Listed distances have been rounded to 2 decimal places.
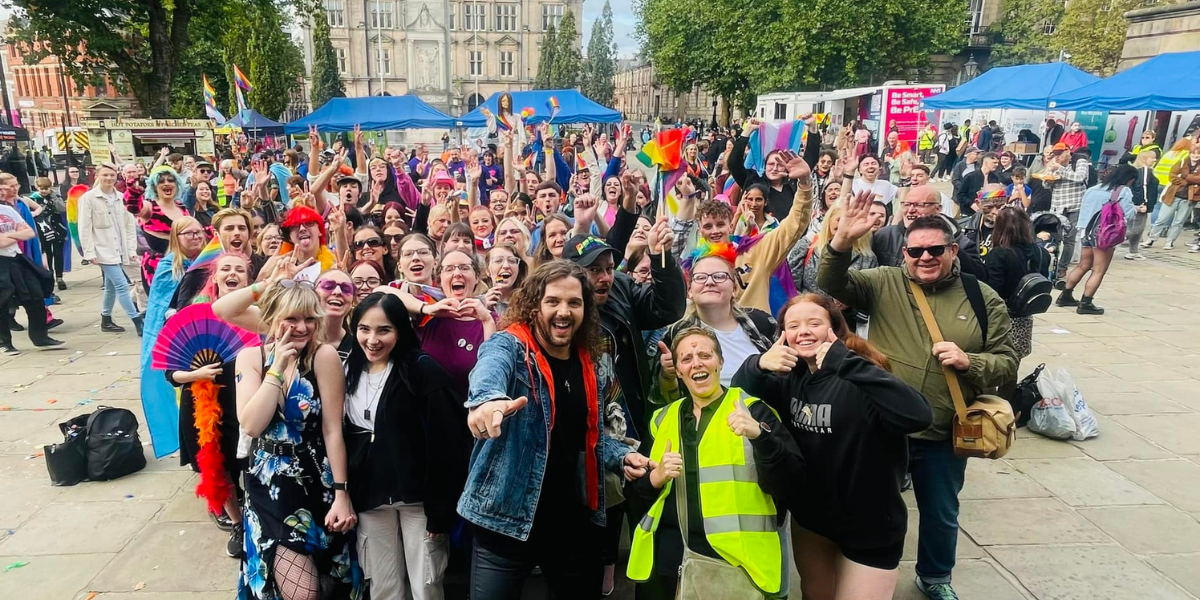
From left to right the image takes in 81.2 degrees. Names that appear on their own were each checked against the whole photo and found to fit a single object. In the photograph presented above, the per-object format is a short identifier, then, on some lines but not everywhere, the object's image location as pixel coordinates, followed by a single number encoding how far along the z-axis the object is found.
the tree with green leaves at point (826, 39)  31.91
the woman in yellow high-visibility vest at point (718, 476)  2.53
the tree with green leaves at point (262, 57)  33.72
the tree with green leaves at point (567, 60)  73.88
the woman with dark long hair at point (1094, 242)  9.02
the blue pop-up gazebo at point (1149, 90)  13.30
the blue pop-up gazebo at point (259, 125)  25.27
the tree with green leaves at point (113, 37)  20.98
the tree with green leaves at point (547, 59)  76.06
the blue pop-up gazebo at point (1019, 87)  15.74
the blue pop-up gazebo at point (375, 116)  21.47
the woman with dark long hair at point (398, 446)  2.96
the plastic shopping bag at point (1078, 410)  5.51
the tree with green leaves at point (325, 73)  63.34
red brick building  65.31
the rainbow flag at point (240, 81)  17.81
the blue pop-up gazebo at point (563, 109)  23.47
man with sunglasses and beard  3.16
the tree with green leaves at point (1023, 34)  39.69
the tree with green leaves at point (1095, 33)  29.77
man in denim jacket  2.63
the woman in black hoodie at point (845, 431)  2.56
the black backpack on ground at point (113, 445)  4.95
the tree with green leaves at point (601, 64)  78.44
